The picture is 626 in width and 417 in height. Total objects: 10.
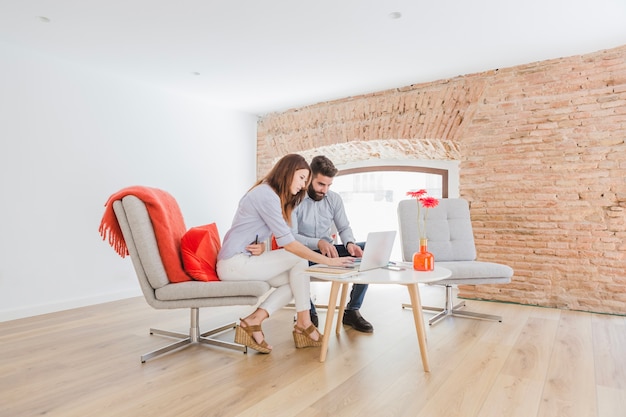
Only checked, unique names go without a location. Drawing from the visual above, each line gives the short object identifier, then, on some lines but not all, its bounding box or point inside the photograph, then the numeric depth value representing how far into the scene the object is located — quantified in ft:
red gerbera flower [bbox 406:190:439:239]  8.25
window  18.65
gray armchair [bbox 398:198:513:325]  11.12
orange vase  7.95
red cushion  7.86
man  9.90
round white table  6.71
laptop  7.24
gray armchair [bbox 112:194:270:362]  7.47
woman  7.84
